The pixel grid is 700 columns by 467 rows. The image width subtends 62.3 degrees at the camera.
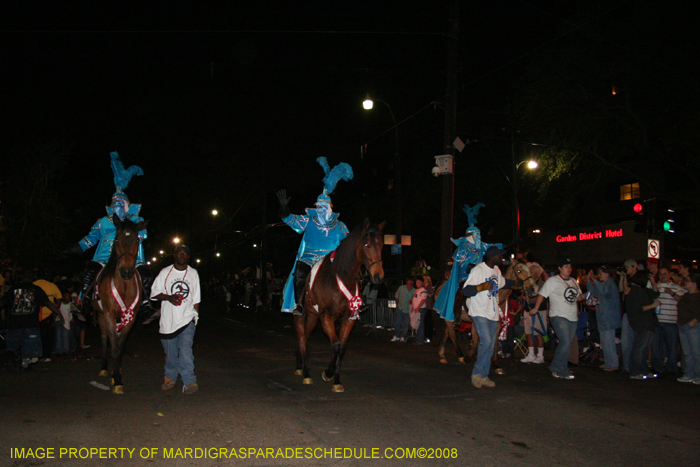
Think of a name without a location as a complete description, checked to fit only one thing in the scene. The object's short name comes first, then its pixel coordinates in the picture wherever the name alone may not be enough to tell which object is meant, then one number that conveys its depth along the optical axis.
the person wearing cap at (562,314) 9.81
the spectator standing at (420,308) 15.71
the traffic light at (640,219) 14.34
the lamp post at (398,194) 21.63
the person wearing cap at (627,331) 10.64
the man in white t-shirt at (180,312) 7.91
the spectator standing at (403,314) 16.95
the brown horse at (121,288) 8.51
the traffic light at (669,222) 14.07
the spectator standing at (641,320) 10.08
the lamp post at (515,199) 22.94
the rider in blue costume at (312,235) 9.84
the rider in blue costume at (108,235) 10.45
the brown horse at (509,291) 11.09
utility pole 16.97
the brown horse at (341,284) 8.34
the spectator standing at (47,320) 11.19
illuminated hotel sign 33.91
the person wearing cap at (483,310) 8.38
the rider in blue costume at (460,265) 11.70
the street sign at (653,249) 13.72
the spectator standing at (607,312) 10.82
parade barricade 20.33
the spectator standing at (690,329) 9.69
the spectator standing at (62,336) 13.09
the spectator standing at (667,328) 10.30
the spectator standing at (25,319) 10.13
